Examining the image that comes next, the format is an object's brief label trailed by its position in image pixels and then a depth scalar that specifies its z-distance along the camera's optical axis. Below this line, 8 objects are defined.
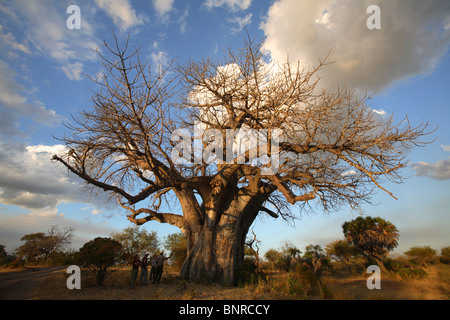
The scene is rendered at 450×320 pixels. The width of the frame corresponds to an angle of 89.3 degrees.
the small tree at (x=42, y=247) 18.89
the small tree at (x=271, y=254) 23.07
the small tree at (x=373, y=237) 14.69
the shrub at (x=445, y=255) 19.47
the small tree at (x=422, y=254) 19.03
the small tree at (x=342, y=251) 19.45
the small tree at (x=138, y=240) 20.77
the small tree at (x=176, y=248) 16.18
